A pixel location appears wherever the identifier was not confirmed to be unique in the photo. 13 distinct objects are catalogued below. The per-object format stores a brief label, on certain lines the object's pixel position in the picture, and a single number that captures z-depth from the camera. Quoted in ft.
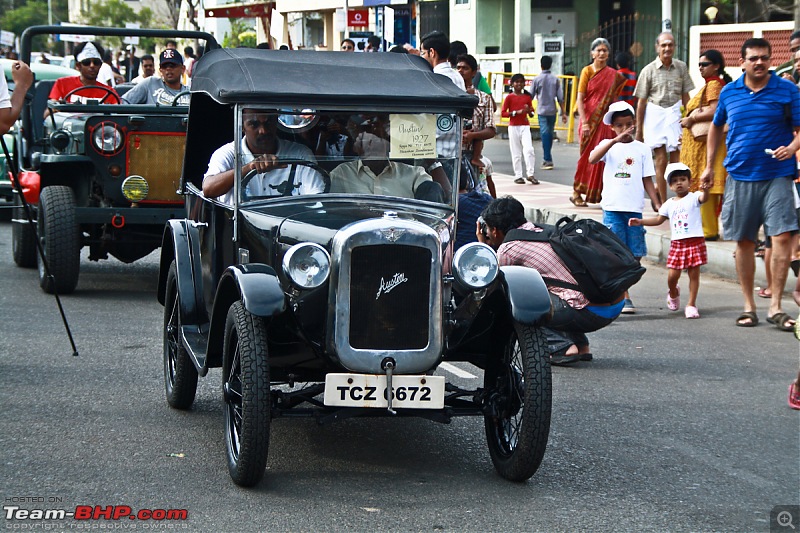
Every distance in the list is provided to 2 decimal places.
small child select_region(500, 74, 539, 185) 95.28
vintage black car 26.10
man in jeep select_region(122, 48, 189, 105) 62.04
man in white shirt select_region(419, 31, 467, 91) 60.07
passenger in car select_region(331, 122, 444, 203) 30.28
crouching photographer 38.86
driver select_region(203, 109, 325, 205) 29.87
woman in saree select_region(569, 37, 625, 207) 75.67
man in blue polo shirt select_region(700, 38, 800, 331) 47.23
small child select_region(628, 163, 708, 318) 50.84
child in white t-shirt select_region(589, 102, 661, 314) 50.88
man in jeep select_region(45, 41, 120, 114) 63.27
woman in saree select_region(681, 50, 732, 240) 62.62
